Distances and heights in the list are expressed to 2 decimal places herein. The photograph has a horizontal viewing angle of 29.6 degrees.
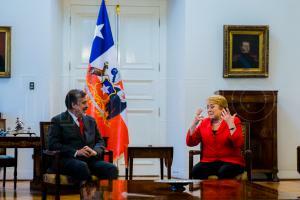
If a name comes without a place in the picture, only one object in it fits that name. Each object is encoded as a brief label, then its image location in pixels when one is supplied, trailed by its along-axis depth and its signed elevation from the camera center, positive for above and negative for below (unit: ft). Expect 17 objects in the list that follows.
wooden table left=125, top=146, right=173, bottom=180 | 19.57 -1.85
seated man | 16.76 -1.37
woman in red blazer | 17.34 -1.32
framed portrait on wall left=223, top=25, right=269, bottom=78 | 26.20 +2.23
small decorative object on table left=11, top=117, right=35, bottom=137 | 21.68 -1.24
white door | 27.96 +1.88
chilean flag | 23.91 +0.01
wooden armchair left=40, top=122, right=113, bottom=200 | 16.46 -2.26
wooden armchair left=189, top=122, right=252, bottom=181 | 17.16 -2.05
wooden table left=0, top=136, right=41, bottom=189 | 19.89 -1.60
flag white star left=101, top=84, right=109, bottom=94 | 24.03 +0.39
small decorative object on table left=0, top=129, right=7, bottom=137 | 20.89 -1.32
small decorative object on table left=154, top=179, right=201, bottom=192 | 12.91 -1.96
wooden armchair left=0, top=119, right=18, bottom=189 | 20.93 -2.35
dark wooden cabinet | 25.49 -1.02
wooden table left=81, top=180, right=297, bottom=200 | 11.76 -2.04
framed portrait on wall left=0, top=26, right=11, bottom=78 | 25.46 +1.95
